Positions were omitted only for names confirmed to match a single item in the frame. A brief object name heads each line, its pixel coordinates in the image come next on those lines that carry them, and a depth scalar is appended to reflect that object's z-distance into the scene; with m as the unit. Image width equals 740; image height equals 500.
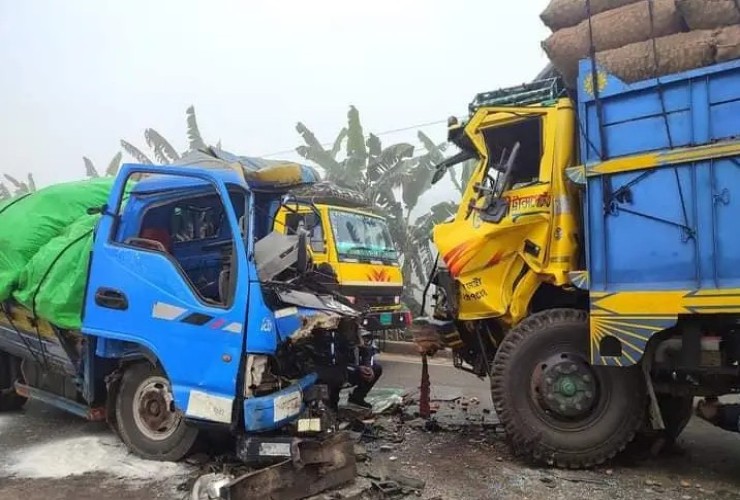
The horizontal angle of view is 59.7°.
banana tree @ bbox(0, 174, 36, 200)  21.05
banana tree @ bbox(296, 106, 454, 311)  14.86
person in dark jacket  5.25
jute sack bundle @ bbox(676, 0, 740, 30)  4.32
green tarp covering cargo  5.14
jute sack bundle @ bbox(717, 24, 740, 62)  4.24
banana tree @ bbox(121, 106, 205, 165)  16.78
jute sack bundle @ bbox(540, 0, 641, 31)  4.91
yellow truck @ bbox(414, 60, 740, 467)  4.30
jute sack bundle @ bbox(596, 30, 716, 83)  4.37
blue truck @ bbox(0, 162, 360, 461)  4.34
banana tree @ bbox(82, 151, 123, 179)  20.06
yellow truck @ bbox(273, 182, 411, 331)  9.17
